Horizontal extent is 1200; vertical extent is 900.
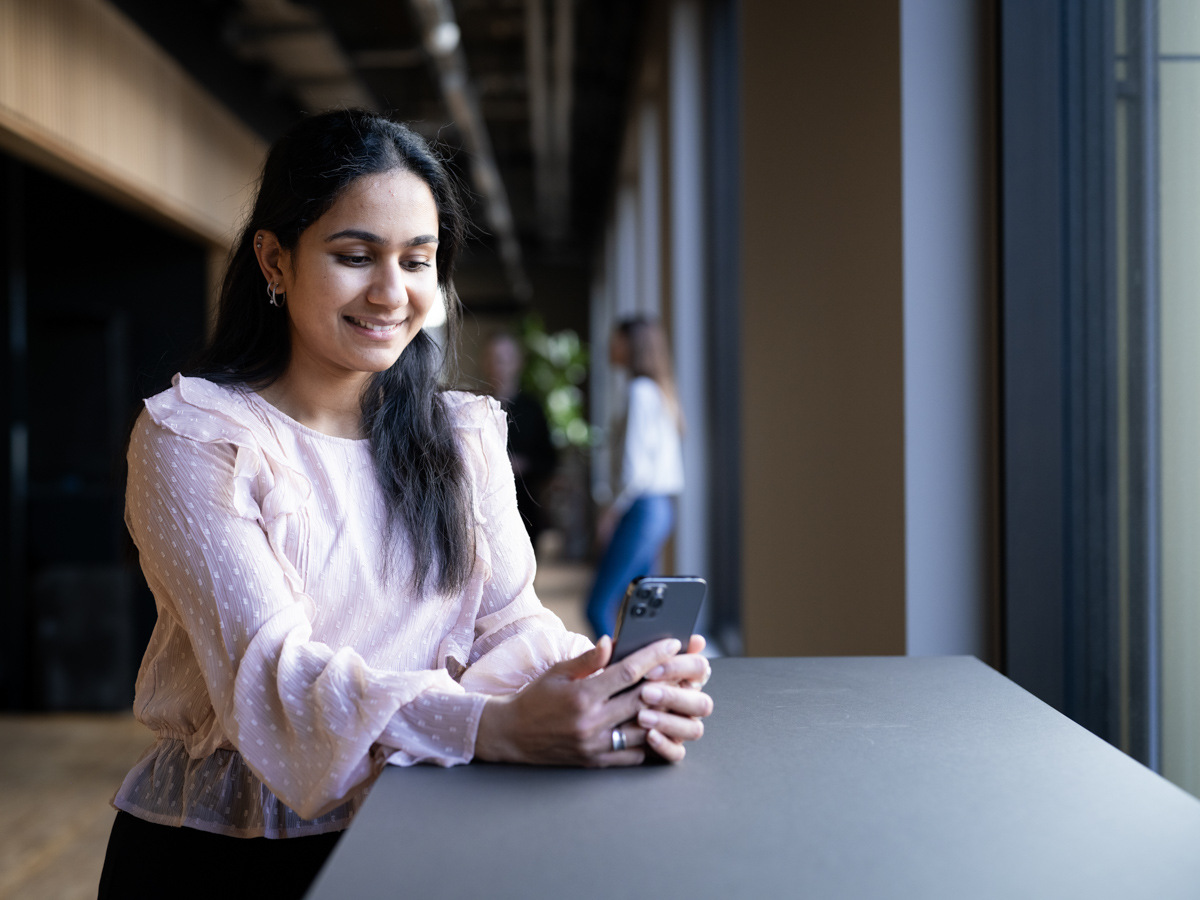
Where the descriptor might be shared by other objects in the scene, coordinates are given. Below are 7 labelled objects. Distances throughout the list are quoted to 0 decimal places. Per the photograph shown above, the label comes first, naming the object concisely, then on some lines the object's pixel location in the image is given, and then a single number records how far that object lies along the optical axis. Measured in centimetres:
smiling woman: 114
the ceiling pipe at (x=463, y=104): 516
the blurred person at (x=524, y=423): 541
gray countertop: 83
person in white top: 468
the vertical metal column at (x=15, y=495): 505
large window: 156
